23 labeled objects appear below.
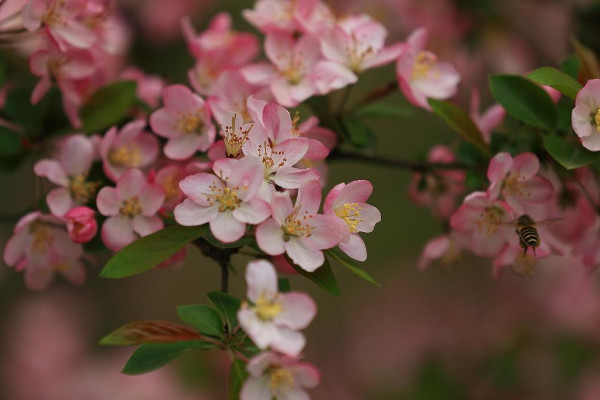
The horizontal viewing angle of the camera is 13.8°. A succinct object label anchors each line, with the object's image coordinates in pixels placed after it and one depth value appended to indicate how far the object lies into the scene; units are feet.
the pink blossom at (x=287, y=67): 3.50
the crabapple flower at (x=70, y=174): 3.45
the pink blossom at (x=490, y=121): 3.55
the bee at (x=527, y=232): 3.32
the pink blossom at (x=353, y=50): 3.52
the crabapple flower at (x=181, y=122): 3.47
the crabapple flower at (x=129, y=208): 3.37
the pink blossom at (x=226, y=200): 3.20
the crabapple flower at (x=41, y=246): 3.47
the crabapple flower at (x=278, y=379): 3.17
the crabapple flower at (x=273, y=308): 3.15
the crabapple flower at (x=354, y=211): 3.25
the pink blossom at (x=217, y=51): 3.62
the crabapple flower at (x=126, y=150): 3.48
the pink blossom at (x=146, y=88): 3.73
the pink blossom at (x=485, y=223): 3.39
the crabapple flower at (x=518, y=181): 3.35
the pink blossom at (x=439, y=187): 3.64
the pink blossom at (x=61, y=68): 3.51
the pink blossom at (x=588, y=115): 3.31
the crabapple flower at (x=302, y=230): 3.21
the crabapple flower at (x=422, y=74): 3.56
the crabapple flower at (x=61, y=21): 3.45
